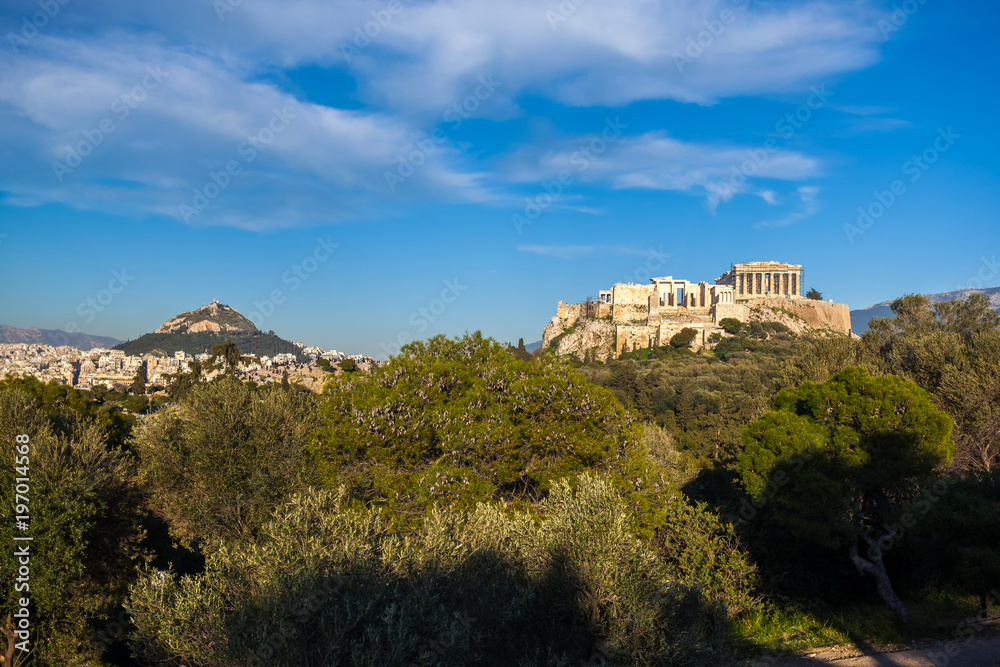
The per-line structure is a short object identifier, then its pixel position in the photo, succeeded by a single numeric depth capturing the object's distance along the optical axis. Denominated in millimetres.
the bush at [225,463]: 16625
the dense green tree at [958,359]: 19500
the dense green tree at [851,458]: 13305
